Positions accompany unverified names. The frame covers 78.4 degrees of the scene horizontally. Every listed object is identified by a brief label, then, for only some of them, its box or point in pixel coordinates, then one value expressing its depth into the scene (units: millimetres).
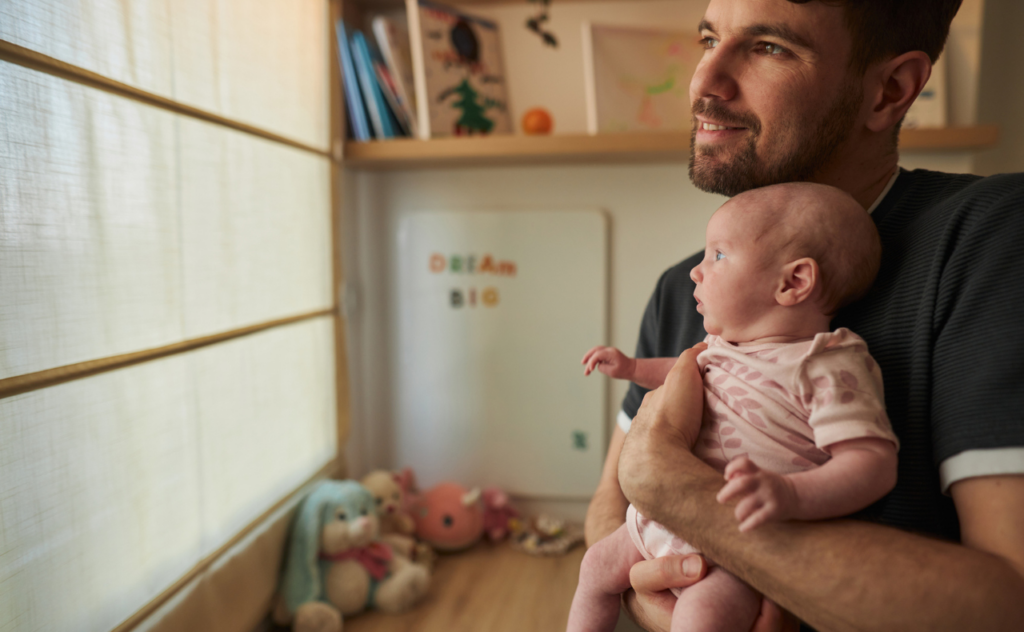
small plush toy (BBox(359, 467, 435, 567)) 2039
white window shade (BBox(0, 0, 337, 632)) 984
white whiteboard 2193
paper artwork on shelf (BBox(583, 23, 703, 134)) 1946
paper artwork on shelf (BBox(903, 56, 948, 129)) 1856
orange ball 2010
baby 634
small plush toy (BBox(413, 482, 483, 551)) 2104
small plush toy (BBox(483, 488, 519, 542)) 2213
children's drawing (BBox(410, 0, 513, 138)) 1956
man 581
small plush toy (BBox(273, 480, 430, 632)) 1710
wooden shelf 1752
